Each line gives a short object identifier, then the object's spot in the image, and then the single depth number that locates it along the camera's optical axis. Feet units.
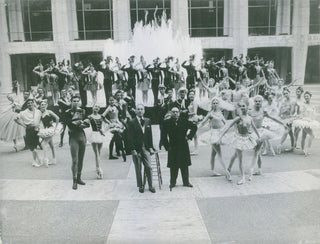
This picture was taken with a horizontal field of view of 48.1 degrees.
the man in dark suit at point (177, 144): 26.48
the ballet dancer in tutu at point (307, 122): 34.88
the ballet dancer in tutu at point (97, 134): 29.96
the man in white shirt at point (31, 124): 33.37
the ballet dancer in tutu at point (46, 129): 33.47
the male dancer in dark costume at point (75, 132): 27.09
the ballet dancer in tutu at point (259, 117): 30.68
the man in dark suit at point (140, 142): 26.18
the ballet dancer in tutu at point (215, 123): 29.50
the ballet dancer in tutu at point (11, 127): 38.93
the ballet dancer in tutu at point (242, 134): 27.73
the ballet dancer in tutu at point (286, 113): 36.88
